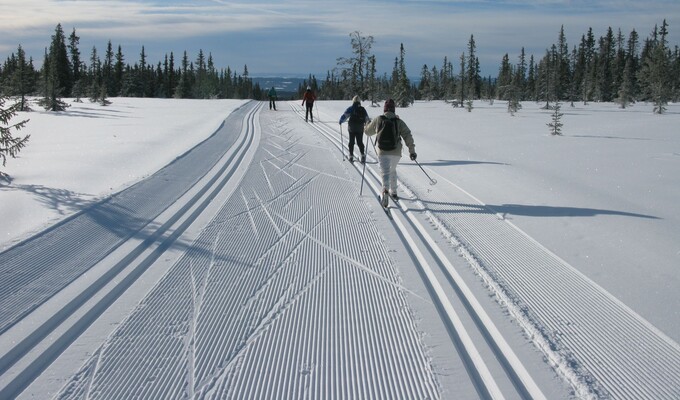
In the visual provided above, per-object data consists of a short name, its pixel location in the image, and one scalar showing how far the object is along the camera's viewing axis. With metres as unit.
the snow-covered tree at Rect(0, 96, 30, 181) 11.77
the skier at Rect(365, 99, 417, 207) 8.97
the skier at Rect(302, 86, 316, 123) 26.08
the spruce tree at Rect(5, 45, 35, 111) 34.74
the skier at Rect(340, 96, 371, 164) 13.56
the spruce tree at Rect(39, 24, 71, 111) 65.12
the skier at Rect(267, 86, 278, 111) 35.06
